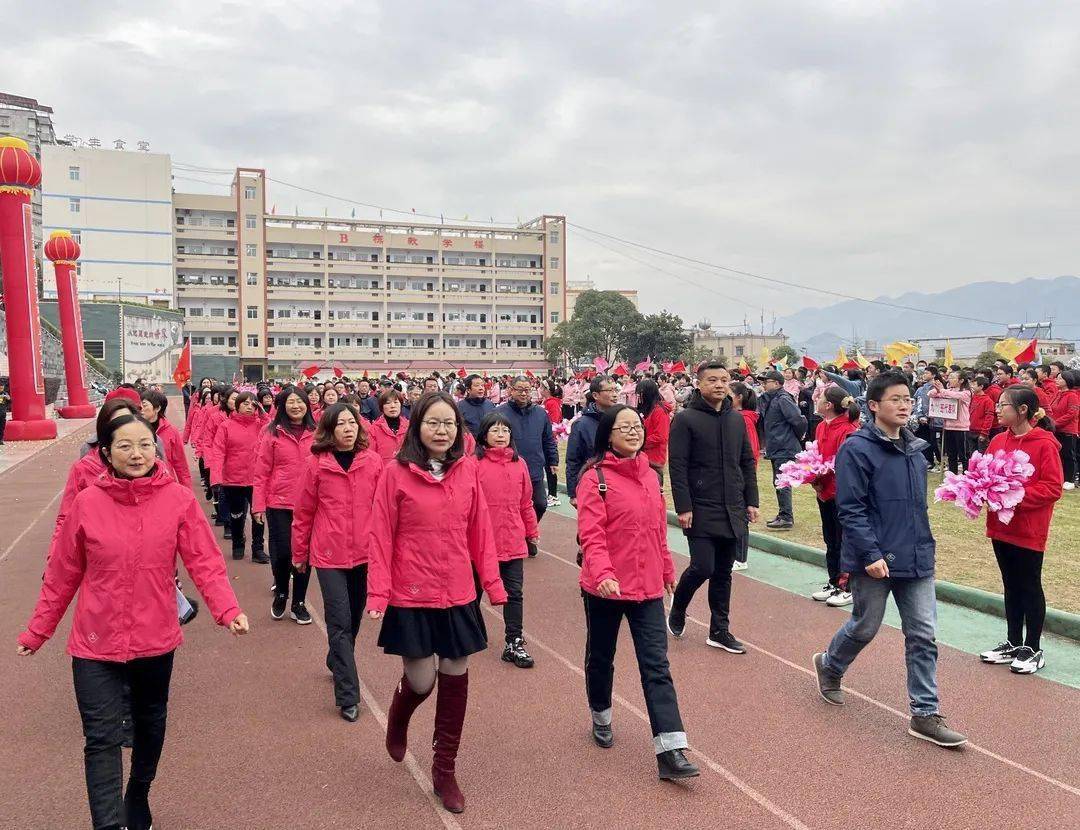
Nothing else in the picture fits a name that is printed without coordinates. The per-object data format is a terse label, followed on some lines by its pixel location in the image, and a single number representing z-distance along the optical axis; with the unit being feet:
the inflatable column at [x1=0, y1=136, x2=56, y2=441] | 70.64
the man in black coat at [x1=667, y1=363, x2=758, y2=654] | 17.93
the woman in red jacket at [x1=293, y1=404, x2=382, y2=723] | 16.28
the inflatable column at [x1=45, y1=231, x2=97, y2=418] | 98.73
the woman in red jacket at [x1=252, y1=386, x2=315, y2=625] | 21.04
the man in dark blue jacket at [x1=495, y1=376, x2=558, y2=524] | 24.58
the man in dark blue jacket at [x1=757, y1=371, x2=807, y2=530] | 32.42
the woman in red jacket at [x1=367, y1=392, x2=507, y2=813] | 11.94
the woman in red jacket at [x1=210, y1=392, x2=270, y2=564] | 28.55
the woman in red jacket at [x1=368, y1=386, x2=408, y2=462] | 29.27
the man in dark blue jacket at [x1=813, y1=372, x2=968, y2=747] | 14.03
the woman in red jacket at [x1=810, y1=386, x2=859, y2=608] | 22.38
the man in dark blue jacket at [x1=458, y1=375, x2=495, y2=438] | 27.40
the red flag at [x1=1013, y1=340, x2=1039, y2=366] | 44.91
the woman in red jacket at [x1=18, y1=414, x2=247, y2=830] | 10.51
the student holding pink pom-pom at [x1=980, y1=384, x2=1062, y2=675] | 16.44
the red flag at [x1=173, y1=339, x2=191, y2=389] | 61.67
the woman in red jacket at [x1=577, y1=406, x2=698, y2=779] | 13.03
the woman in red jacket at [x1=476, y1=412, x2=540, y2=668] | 18.37
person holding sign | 41.81
